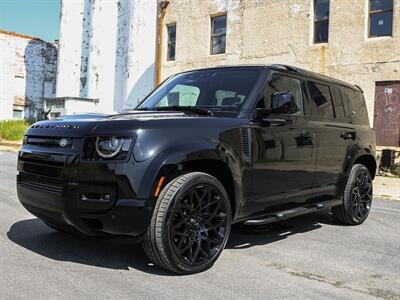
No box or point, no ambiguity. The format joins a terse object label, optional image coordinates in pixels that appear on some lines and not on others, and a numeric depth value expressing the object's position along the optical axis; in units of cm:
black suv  362
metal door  1442
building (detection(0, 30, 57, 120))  3959
